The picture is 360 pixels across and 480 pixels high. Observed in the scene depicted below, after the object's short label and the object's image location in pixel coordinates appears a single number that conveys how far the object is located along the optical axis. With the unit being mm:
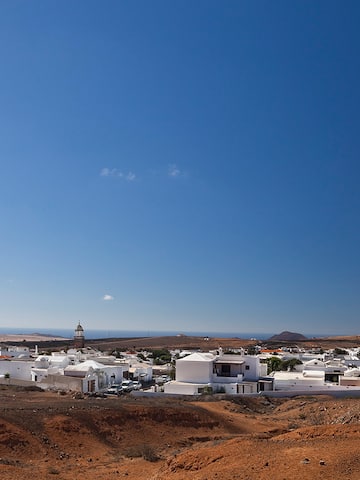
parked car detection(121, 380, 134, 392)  43844
